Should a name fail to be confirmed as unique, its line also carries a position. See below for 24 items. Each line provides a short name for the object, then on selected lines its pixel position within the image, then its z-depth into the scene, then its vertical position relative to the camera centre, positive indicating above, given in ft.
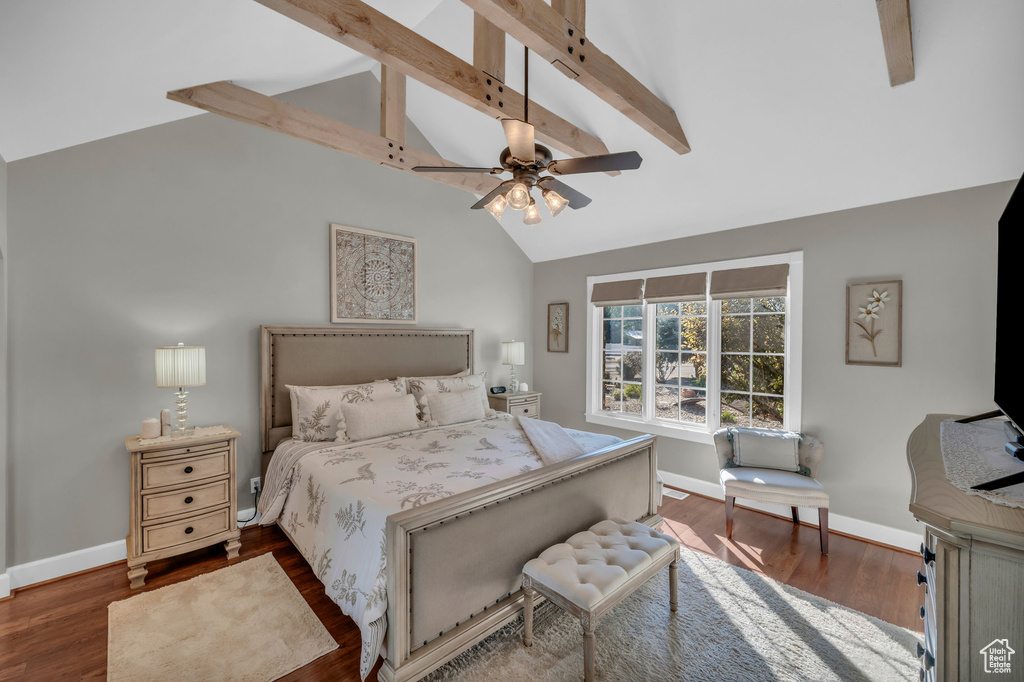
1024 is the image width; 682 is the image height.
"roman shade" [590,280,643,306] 13.82 +1.51
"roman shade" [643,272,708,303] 12.24 +1.49
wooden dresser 2.64 -1.66
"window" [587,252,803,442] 11.03 -0.34
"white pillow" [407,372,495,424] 11.37 -1.50
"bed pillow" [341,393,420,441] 9.61 -2.00
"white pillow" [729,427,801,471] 10.02 -2.78
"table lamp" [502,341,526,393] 15.10 -0.61
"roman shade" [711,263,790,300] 10.76 +1.50
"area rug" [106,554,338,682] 5.72 -4.63
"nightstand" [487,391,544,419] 14.40 -2.42
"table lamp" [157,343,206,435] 8.04 -0.63
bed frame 5.21 -3.13
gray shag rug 5.73 -4.68
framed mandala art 11.66 +1.78
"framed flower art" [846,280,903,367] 9.24 +0.31
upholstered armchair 8.93 -3.38
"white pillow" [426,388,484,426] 11.23 -1.99
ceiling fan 5.91 +2.58
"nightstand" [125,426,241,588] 7.67 -3.19
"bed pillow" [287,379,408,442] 9.67 -1.79
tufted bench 5.30 -3.32
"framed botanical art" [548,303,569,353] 16.07 +0.33
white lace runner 3.23 -1.25
